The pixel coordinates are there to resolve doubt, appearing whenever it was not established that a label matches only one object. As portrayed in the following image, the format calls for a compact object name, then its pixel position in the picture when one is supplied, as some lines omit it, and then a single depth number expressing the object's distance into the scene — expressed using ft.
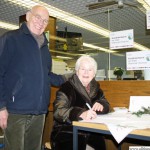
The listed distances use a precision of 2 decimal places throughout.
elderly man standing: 6.41
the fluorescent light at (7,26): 20.03
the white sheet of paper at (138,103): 7.47
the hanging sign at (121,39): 8.53
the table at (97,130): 4.73
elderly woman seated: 6.86
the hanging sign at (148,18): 8.36
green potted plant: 9.30
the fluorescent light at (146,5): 9.64
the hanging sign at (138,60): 8.05
